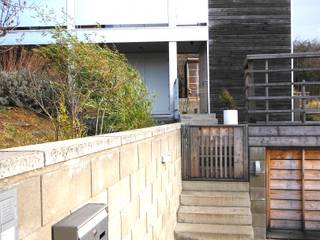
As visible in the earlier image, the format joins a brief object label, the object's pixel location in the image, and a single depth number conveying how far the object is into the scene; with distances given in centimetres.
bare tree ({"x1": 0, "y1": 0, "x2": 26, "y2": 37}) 482
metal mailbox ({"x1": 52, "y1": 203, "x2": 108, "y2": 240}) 211
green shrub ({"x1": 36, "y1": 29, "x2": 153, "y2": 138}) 638
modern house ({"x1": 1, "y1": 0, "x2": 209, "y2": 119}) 1273
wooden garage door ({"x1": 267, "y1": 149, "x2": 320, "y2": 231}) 834
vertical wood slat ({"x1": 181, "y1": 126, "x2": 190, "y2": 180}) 822
